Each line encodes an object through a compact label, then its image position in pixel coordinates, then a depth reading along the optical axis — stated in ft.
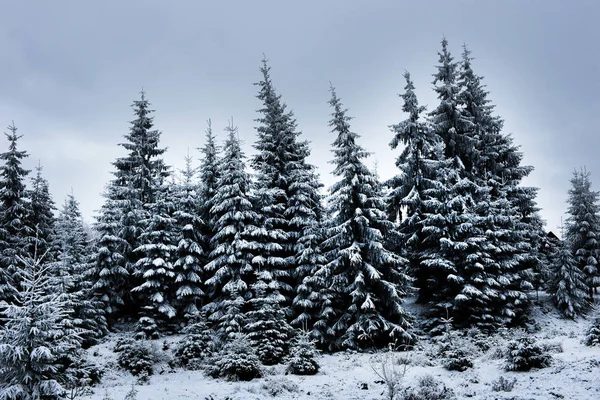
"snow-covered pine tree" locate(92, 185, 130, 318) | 76.48
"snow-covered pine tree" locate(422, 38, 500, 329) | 71.56
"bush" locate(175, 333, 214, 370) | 60.75
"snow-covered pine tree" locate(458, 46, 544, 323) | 76.95
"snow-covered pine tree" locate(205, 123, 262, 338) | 71.87
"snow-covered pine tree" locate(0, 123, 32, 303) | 74.38
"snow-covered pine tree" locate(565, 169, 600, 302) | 100.94
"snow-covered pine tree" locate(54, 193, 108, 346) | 64.67
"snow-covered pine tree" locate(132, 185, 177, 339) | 73.92
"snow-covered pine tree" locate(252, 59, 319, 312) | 74.90
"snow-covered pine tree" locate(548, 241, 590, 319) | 86.28
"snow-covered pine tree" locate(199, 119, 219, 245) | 86.53
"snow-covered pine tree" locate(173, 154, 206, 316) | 76.74
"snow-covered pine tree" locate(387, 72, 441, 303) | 83.20
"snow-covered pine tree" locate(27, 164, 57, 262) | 85.25
